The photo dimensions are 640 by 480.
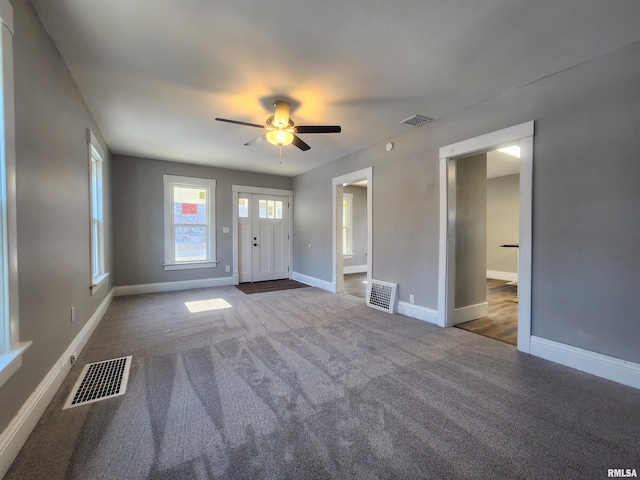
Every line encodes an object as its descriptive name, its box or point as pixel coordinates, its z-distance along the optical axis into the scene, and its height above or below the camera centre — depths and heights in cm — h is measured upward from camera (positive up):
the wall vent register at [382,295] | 399 -94
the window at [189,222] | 551 +23
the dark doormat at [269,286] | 551 -113
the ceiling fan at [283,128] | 289 +113
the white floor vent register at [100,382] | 192 -115
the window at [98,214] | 363 +27
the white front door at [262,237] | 635 -8
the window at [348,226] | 789 +22
